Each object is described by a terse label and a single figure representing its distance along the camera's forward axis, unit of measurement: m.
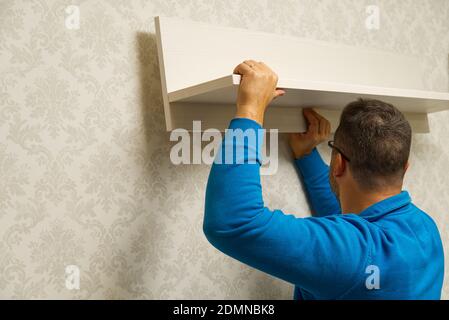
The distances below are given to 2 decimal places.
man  0.78
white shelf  0.99
